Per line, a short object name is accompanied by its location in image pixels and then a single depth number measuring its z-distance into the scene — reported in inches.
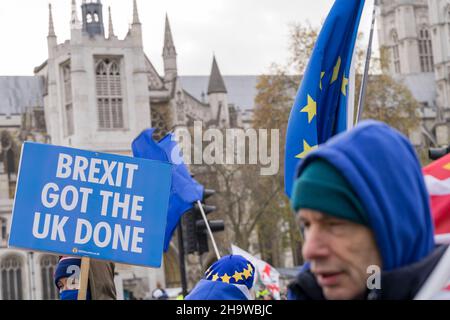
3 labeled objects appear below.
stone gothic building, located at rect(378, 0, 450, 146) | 2674.7
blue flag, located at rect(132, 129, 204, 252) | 400.7
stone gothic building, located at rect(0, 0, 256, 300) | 1988.2
